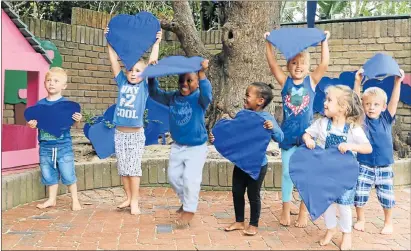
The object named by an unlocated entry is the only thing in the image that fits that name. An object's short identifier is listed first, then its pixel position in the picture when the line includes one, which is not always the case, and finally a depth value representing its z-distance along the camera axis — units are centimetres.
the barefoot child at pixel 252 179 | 409
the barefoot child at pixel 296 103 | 432
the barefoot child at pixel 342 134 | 380
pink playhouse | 522
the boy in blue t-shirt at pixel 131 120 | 465
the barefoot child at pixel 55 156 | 499
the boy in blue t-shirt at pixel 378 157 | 430
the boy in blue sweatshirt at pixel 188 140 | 426
